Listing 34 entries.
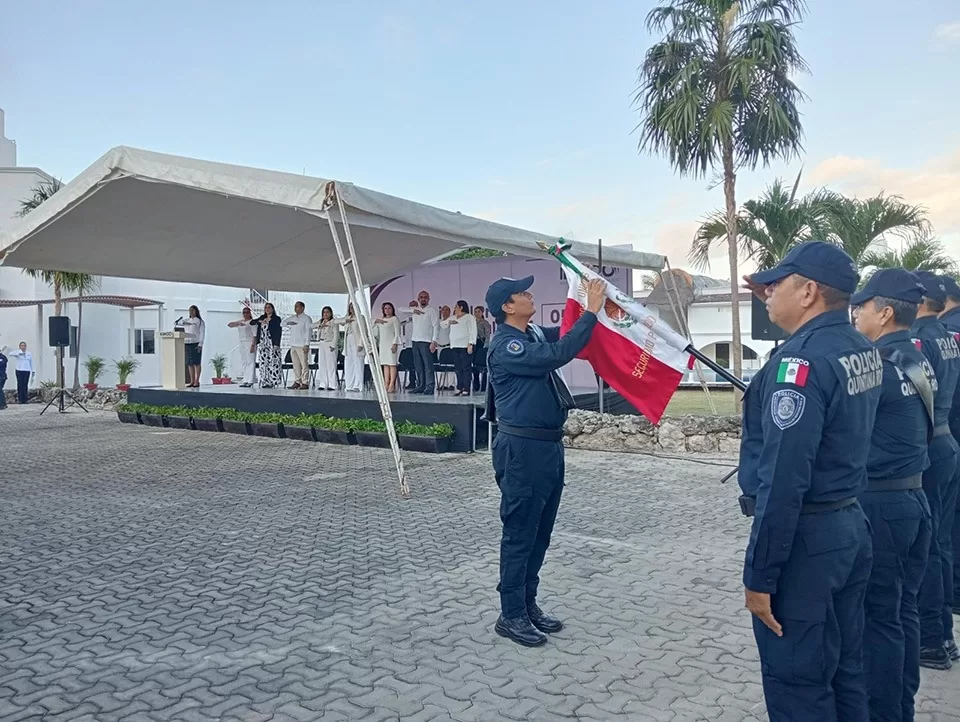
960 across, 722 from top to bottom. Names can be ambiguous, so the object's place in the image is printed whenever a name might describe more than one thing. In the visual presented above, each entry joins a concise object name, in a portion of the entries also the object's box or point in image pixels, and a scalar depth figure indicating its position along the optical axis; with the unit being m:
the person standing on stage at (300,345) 17.03
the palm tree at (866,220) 13.73
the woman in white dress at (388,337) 15.54
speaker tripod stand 19.47
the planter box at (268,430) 13.60
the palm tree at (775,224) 13.64
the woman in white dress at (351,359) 16.14
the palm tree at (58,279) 21.09
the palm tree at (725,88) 12.91
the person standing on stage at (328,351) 16.78
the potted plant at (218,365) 27.31
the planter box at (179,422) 15.38
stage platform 11.59
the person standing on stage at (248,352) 18.22
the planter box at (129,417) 16.77
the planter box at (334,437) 12.41
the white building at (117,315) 26.69
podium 17.53
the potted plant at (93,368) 24.81
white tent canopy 9.40
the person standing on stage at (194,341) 17.95
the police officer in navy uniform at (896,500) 3.05
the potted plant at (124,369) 23.63
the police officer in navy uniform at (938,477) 3.87
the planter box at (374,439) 11.95
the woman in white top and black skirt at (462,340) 14.83
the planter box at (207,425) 14.79
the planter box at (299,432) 13.12
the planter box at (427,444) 11.41
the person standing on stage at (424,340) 15.24
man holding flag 4.20
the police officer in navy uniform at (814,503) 2.41
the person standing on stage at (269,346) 17.56
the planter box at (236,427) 14.20
